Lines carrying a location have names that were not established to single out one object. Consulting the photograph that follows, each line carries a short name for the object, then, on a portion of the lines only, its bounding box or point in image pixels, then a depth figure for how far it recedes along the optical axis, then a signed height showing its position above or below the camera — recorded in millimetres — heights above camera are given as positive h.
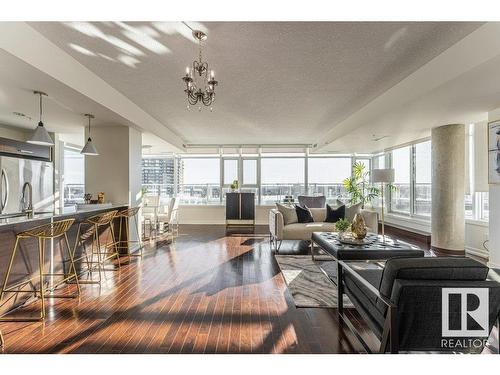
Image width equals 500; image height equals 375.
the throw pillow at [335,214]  5816 -535
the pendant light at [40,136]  3536 +648
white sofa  5406 -762
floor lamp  5406 +247
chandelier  2753 +1458
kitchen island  2699 -689
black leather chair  1591 -639
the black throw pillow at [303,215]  5805 -556
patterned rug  3008 -1190
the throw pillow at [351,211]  5852 -473
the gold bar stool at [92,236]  3846 -706
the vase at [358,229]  3939 -568
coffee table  3439 -771
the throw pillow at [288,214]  5730 -530
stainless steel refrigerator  4043 +87
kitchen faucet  4379 -136
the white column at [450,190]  5246 -36
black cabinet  8469 -604
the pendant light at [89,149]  4480 +618
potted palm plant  8805 +60
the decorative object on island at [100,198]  4906 -181
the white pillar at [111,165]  5285 +419
